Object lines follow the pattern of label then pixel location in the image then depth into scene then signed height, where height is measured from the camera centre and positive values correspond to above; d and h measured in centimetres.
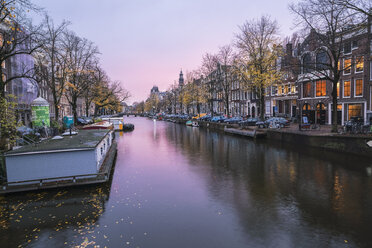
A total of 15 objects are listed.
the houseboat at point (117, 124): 5562 -218
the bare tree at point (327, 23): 2139 +861
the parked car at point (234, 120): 5027 -156
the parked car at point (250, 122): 4466 -178
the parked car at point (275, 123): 3653 -168
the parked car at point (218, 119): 5768 -149
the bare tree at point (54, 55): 2759 +790
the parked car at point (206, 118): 6545 -137
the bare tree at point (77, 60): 3688 +917
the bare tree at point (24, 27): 1236 +622
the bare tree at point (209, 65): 5847 +1179
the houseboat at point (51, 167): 1292 -283
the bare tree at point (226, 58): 5226 +1182
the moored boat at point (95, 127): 3079 -153
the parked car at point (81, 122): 5208 -147
